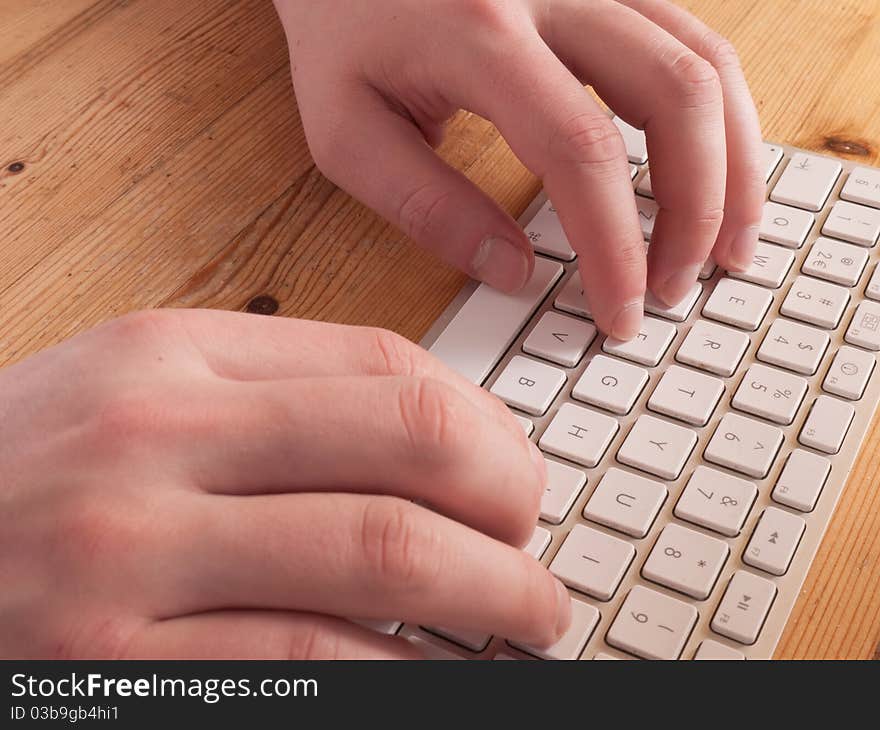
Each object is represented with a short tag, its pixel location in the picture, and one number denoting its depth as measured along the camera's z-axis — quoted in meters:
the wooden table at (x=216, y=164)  0.66
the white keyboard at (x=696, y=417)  0.48
